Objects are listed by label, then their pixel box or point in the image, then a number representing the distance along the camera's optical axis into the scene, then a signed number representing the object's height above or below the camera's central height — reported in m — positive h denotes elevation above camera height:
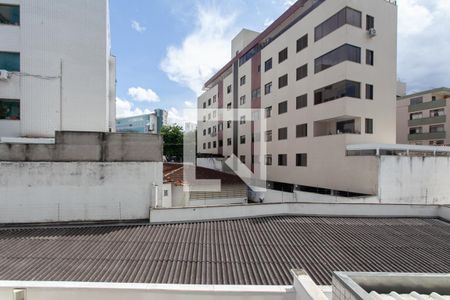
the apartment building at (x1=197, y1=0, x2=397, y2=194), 14.45 +4.41
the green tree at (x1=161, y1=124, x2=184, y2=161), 36.81 +1.61
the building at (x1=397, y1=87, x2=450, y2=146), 27.20 +4.30
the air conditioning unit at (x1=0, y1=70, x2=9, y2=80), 9.66 +3.25
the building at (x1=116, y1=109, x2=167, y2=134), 87.38 +12.25
